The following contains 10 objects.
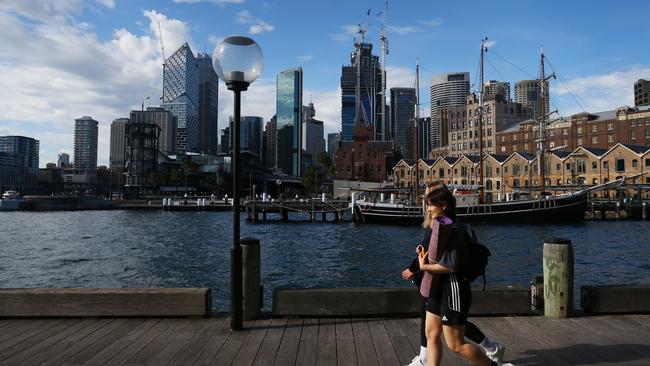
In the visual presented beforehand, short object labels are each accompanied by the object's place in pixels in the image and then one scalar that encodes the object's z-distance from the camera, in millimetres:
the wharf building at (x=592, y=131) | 110938
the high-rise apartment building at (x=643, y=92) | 191625
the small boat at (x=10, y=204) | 118081
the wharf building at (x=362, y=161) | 161000
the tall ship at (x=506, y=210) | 59812
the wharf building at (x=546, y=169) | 84250
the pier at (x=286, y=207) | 68750
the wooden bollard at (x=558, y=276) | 6824
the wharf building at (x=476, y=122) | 160500
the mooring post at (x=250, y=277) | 6914
